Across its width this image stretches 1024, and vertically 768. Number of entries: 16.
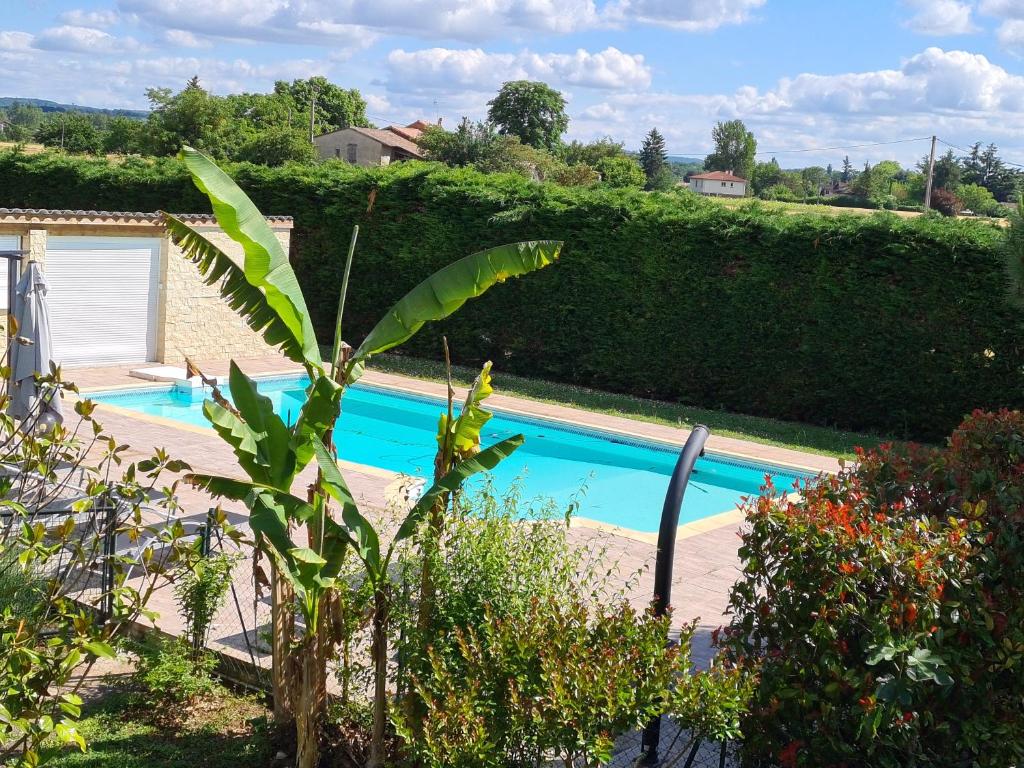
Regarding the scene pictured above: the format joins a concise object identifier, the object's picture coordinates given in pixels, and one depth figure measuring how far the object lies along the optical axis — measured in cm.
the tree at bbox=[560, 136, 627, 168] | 7906
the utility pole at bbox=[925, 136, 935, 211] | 4797
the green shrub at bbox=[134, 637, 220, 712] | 655
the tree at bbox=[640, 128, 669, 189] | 11694
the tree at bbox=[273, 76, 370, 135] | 9825
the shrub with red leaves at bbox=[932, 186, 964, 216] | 5414
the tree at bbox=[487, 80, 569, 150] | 8381
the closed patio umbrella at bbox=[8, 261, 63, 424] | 1133
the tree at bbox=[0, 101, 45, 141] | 14160
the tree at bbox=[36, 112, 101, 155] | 6241
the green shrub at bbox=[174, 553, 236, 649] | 671
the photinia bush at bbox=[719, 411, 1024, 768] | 485
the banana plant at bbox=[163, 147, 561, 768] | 532
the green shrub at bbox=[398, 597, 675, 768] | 461
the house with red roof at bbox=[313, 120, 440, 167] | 7456
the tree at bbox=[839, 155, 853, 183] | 13588
